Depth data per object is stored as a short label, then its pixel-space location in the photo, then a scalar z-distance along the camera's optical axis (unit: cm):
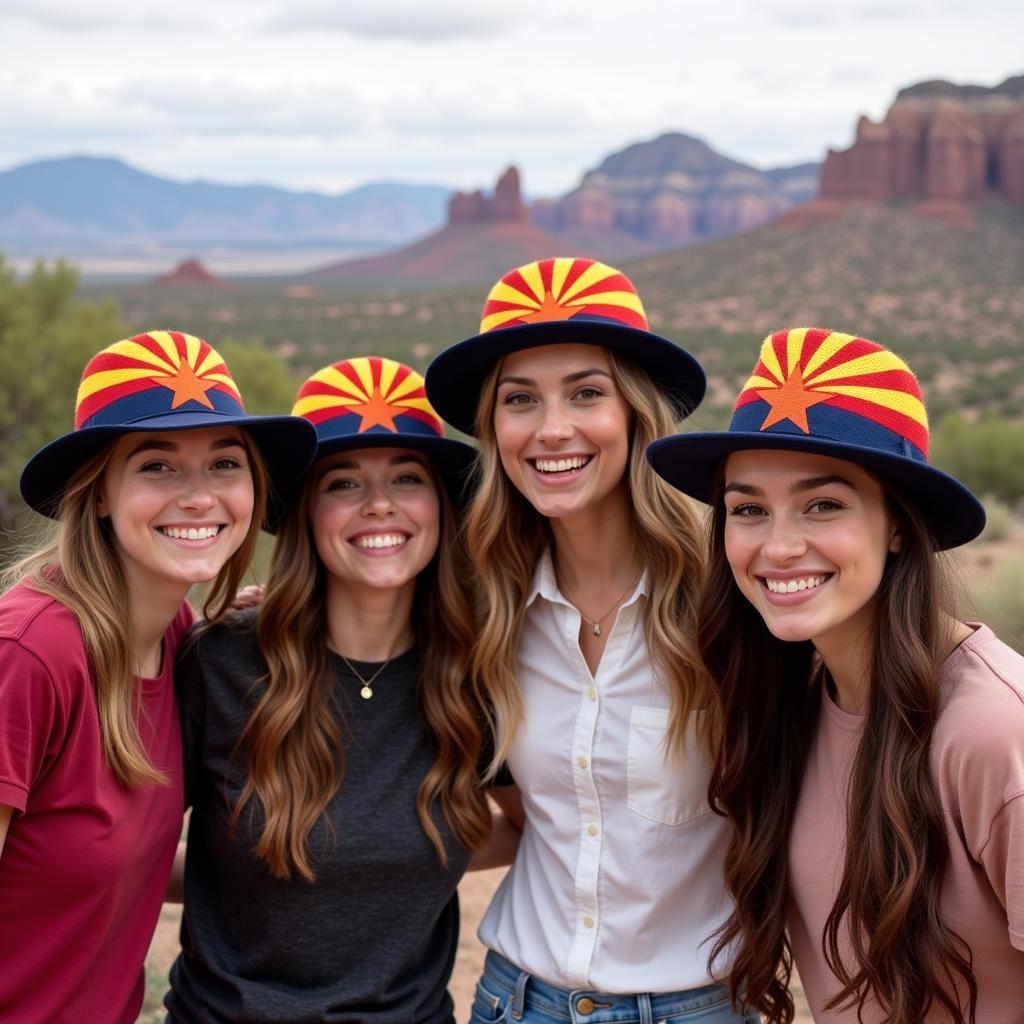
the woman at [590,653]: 309
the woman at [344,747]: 311
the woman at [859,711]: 241
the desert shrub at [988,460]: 1781
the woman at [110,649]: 262
